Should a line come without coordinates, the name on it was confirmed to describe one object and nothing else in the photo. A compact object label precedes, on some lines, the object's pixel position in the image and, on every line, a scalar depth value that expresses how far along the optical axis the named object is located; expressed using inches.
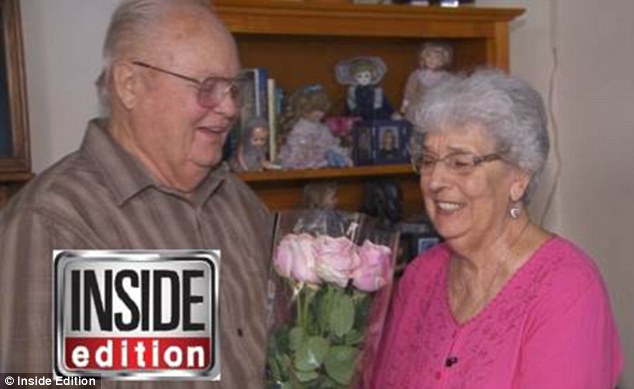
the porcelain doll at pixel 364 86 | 92.9
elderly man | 48.2
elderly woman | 51.8
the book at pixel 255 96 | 82.5
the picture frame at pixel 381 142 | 90.9
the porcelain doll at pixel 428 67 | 95.4
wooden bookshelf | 81.1
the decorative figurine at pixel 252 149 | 81.6
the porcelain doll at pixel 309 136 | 85.4
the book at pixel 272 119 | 84.1
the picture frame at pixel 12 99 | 71.5
